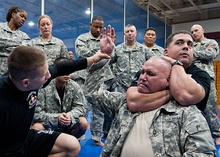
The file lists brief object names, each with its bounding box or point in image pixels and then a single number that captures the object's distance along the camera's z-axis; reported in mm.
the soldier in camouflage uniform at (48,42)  3086
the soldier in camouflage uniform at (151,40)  3965
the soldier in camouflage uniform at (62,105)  2373
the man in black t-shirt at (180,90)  1187
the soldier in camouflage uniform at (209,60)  3213
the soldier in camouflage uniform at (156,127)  1111
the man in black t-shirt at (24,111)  1415
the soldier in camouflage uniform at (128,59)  3391
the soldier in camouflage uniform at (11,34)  3082
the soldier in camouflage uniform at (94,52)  3043
